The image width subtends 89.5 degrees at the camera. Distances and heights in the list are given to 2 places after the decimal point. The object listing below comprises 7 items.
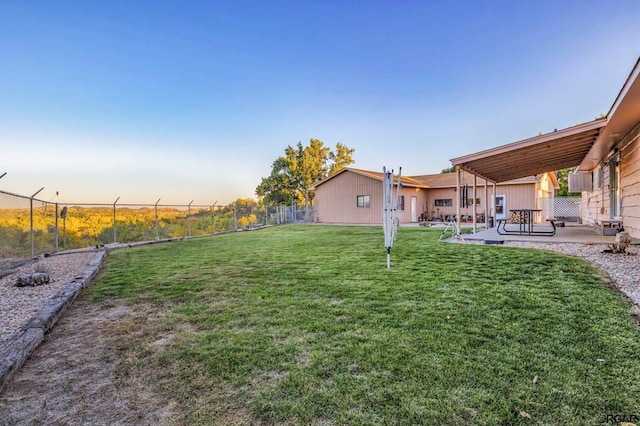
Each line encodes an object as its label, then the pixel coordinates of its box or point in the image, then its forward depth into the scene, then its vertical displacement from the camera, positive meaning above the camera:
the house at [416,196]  19.17 +1.12
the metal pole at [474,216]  10.97 -0.10
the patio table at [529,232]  9.78 -0.64
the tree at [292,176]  29.08 +3.48
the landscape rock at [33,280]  5.18 -1.03
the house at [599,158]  6.49 +1.66
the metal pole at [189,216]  14.11 -0.03
